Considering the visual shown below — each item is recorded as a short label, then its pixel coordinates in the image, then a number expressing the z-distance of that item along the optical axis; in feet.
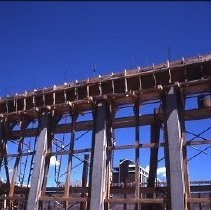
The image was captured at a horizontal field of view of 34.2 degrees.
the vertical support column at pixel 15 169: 57.36
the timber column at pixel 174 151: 42.35
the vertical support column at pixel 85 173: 66.62
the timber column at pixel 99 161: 47.57
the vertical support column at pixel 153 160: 53.16
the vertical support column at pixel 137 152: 45.57
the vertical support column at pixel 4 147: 61.82
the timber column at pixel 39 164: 53.55
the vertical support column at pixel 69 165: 50.39
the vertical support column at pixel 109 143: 49.19
